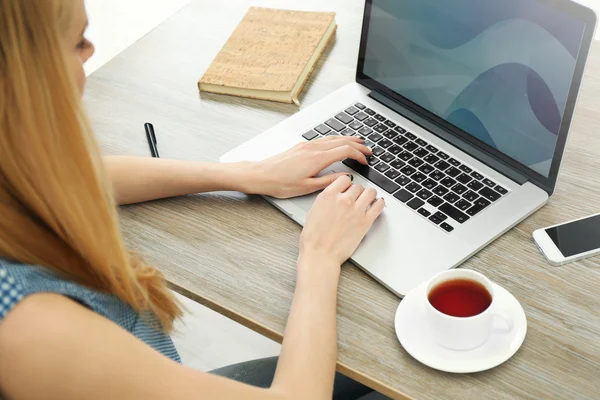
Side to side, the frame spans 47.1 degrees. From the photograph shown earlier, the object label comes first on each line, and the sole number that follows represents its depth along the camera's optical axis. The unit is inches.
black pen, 45.7
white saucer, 32.3
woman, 25.8
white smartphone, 37.4
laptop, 37.0
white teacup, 31.5
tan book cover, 50.1
